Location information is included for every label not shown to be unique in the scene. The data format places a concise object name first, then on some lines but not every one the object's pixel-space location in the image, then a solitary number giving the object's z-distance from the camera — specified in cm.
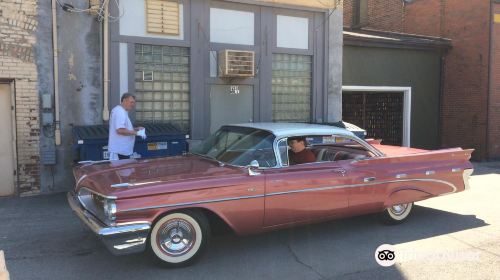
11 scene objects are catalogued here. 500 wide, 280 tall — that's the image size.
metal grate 1310
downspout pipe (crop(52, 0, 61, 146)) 769
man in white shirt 673
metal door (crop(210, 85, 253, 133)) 931
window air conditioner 885
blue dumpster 721
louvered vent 848
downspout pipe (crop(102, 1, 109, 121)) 799
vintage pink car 420
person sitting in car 541
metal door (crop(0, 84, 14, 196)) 764
